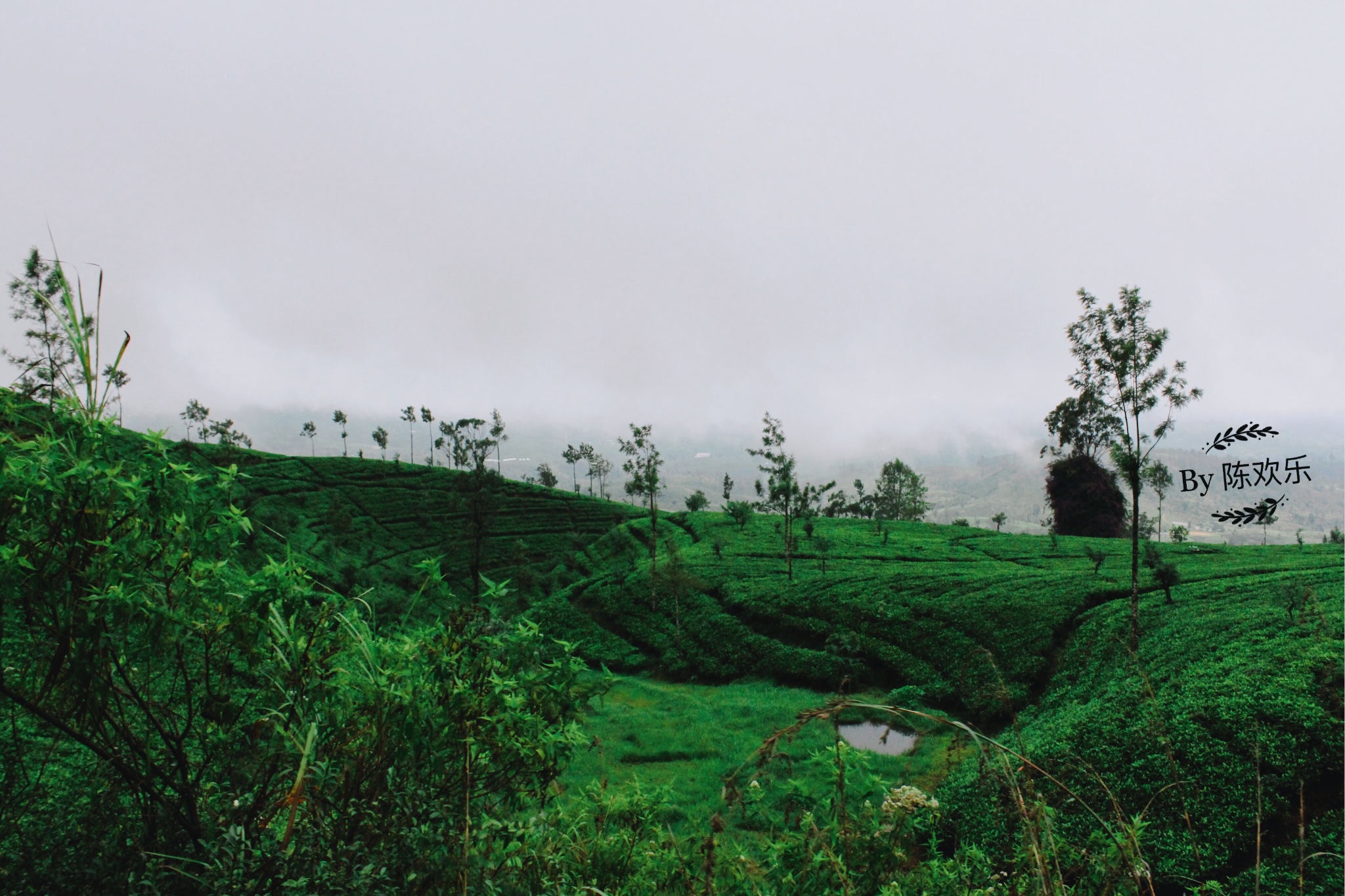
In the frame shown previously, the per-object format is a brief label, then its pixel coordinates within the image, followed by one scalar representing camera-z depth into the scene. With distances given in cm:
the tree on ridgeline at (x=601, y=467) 10144
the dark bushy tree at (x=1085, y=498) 5228
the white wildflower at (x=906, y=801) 336
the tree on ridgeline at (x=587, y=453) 9906
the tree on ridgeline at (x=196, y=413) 7794
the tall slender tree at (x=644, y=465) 3738
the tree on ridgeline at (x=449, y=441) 8619
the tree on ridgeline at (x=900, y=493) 7194
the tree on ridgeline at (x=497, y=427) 8229
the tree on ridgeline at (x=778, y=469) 3447
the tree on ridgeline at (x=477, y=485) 4188
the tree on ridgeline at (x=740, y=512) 4950
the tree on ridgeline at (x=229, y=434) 6159
